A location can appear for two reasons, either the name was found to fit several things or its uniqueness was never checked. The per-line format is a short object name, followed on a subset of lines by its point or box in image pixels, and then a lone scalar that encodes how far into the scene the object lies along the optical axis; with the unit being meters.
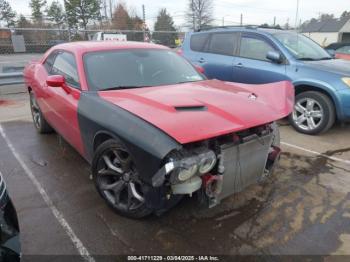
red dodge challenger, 2.36
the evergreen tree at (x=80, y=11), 39.91
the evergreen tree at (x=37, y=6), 46.47
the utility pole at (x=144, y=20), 15.21
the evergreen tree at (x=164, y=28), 19.34
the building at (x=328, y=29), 49.27
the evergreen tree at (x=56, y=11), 36.79
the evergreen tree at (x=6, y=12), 38.58
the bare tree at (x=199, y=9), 44.41
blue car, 5.09
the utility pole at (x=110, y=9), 48.91
